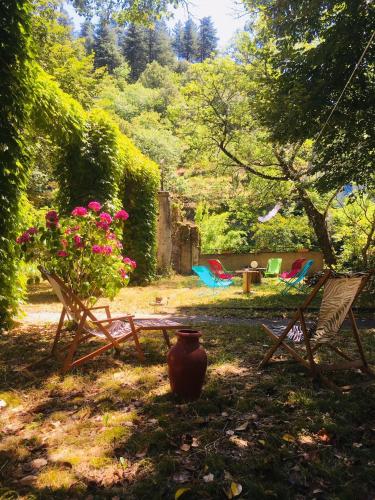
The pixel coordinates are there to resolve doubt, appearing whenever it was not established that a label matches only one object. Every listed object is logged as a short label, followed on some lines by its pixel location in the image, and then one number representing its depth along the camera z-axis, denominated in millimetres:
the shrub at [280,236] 15609
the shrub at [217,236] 16234
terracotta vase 2875
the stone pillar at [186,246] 14070
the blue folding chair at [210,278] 8742
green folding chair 11883
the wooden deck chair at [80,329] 3586
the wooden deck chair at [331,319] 3225
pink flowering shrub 4559
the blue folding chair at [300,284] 8242
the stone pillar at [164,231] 12578
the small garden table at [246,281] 9234
